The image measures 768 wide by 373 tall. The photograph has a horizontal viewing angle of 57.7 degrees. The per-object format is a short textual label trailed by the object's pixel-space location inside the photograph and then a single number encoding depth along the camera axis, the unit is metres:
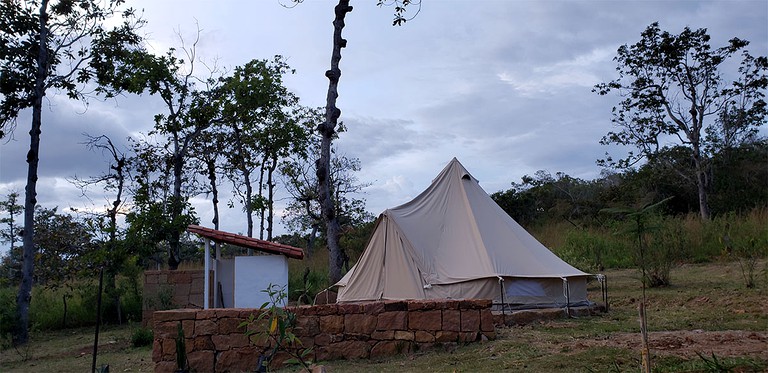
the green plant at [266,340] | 7.62
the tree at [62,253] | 15.25
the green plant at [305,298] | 13.60
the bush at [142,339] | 11.33
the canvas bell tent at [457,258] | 10.59
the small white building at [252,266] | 10.42
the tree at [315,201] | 22.81
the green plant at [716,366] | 4.43
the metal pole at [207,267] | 10.79
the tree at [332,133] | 12.92
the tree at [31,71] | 13.75
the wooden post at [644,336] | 4.14
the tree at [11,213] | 26.27
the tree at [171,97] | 16.02
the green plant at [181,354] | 7.55
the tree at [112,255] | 14.61
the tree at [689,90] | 22.47
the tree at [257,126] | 17.80
